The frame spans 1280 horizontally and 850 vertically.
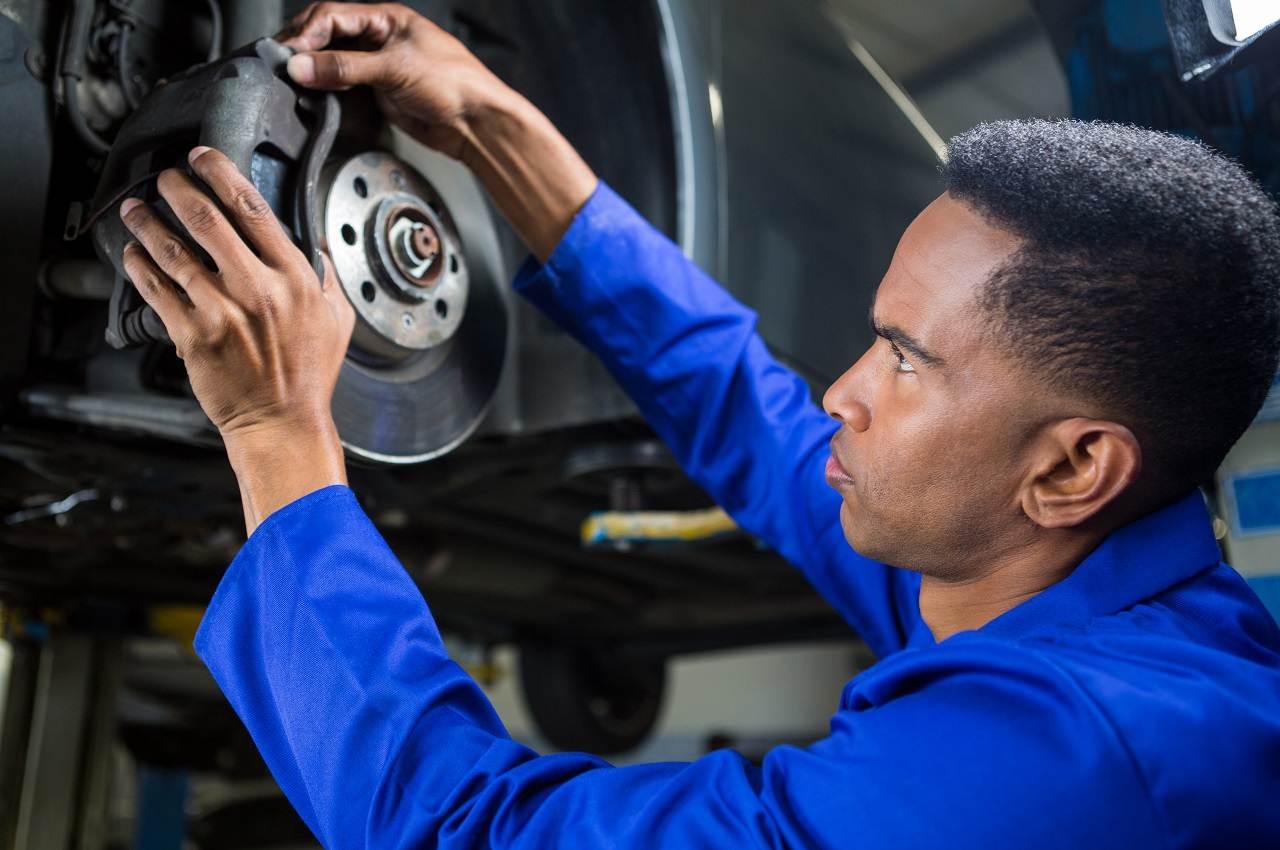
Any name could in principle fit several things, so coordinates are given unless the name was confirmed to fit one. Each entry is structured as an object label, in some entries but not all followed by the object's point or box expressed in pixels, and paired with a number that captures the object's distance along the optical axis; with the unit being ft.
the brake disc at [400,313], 2.90
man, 1.88
